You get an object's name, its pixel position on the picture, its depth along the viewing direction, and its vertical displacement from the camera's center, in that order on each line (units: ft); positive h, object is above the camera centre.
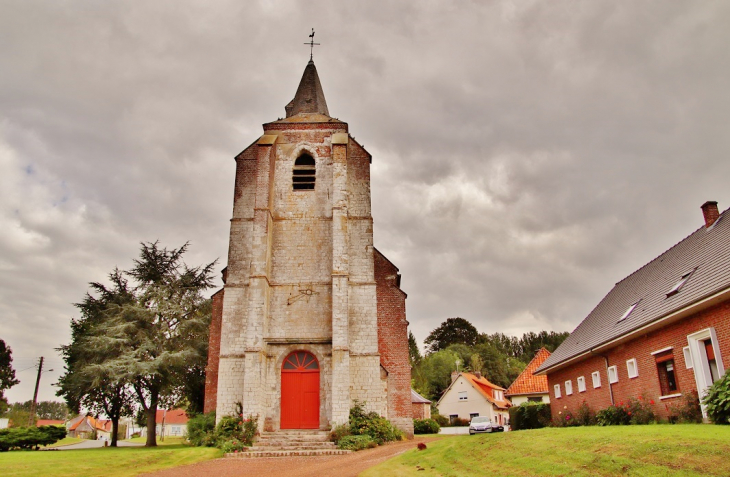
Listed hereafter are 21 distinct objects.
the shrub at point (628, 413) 52.03 -1.29
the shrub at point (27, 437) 68.59 -2.56
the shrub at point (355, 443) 59.44 -3.76
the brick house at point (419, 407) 134.72 -0.32
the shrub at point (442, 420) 160.91 -4.31
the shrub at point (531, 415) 83.10 -1.90
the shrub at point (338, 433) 61.87 -2.77
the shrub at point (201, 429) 63.57 -2.05
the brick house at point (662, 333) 44.06 +6.15
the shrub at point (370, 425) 63.00 -2.06
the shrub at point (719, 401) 37.70 -0.25
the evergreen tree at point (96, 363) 73.77 +7.14
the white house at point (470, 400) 165.37 +1.29
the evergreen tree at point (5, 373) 158.40 +12.44
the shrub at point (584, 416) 64.80 -1.77
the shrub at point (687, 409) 44.24 -0.88
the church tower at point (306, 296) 67.56 +14.60
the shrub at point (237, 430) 61.00 -2.14
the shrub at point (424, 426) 118.83 -4.36
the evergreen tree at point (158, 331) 73.97 +11.55
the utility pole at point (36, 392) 107.20 +4.69
